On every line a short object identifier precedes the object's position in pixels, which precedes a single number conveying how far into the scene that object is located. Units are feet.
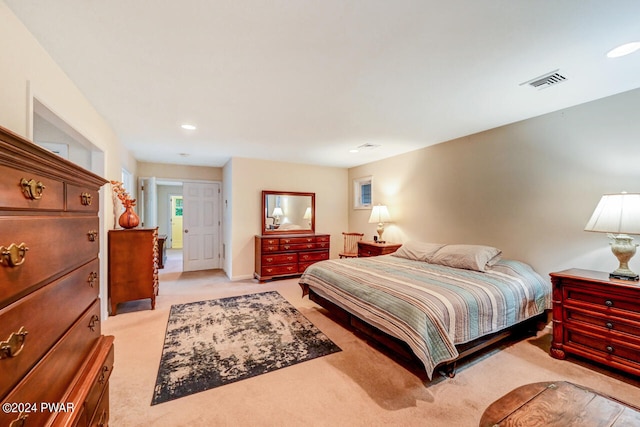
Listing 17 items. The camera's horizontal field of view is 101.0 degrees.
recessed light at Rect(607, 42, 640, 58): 5.84
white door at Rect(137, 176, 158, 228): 17.37
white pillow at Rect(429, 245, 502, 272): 9.82
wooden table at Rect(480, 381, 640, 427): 3.61
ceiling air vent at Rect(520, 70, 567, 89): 7.04
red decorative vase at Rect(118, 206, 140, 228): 11.34
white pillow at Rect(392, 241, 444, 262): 11.75
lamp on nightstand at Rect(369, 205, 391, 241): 15.90
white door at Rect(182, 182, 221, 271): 19.52
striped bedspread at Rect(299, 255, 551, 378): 6.41
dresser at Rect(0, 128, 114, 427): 2.19
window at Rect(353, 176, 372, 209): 18.99
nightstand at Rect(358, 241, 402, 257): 15.26
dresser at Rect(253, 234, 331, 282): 16.21
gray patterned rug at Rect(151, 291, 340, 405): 6.91
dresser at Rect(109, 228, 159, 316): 10.88
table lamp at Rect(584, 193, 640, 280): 6.90
